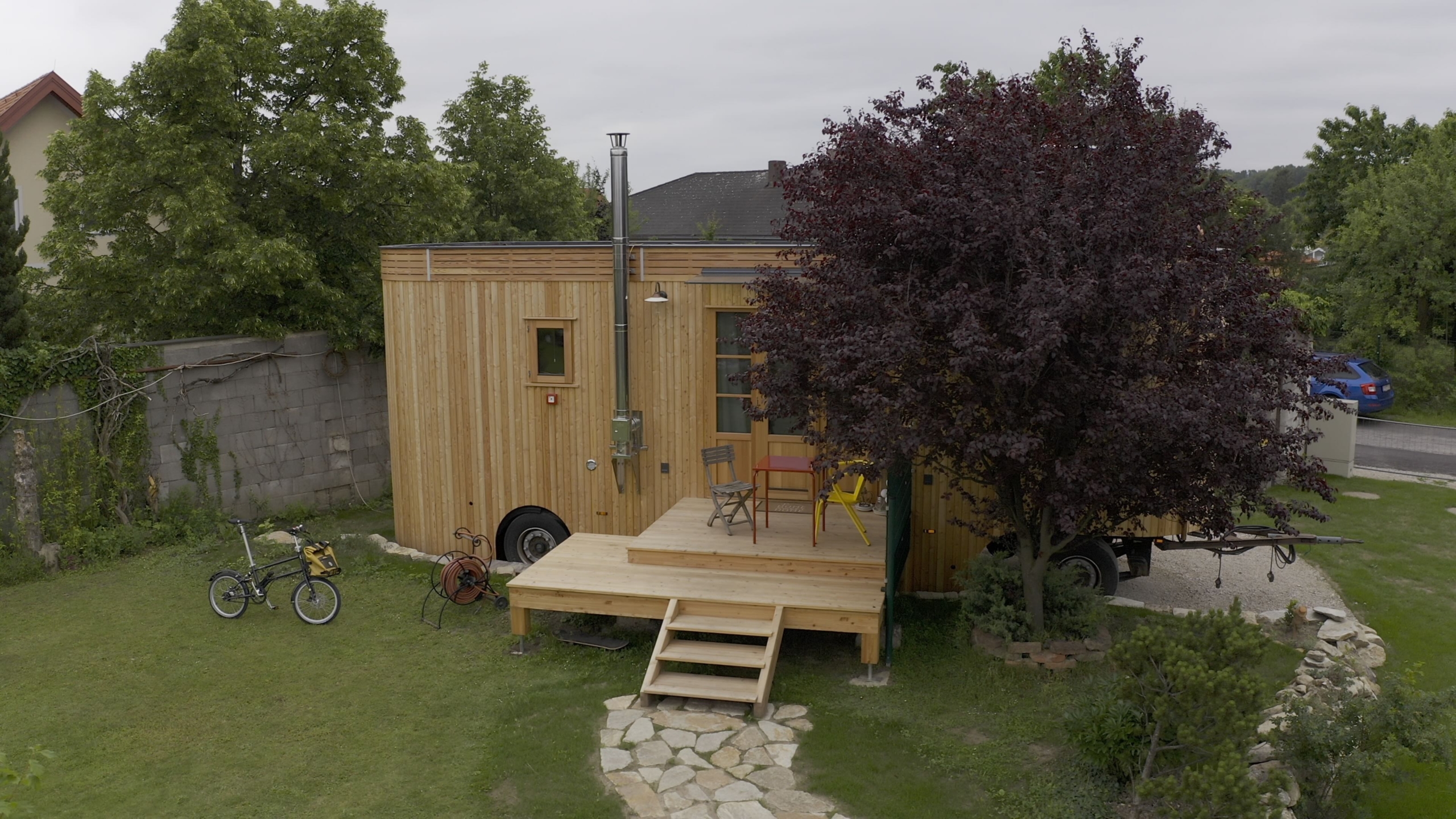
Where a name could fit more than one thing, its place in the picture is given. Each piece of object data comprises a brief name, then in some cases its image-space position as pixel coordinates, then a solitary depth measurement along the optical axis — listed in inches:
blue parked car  803.4
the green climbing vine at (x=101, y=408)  448.8
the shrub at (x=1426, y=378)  861.8
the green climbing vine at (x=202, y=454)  500.4
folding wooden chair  378.6
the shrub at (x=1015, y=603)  330.6
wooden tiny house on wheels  364.2
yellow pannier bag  382.6
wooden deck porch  319.3
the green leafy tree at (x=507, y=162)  936.9
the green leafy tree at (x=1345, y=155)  1120.2
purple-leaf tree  266.8
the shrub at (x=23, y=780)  138.9
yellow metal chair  360.8
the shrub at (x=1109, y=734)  244.1
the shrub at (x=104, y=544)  453.7
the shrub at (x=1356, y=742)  225.8
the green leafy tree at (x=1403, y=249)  902.4
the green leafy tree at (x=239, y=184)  546.9
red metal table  373.1
